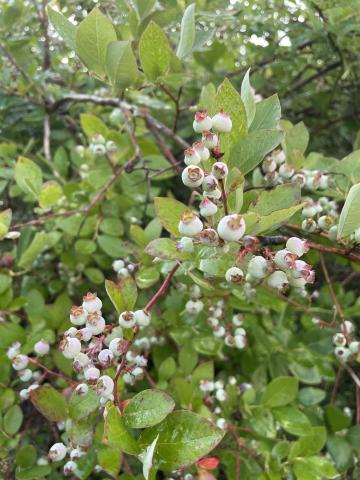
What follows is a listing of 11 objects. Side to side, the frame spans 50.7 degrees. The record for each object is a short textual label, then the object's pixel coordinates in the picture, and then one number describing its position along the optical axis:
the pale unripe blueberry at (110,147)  0.31
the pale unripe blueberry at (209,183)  0.15
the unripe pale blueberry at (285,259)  0.15
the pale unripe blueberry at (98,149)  0.31
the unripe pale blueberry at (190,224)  0.15
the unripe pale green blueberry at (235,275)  0.16
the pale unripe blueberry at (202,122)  0.16
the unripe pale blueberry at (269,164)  0.23
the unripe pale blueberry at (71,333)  0.17
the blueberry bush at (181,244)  0.16
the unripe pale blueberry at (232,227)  0.14
